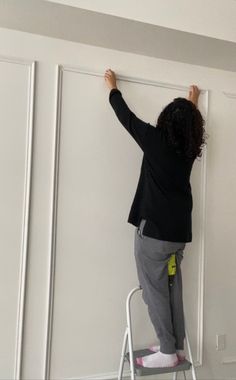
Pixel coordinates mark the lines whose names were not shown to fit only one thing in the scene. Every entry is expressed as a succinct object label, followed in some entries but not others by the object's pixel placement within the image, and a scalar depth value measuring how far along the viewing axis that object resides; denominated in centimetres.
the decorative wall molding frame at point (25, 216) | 190
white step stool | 184
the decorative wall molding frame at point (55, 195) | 196
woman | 185
